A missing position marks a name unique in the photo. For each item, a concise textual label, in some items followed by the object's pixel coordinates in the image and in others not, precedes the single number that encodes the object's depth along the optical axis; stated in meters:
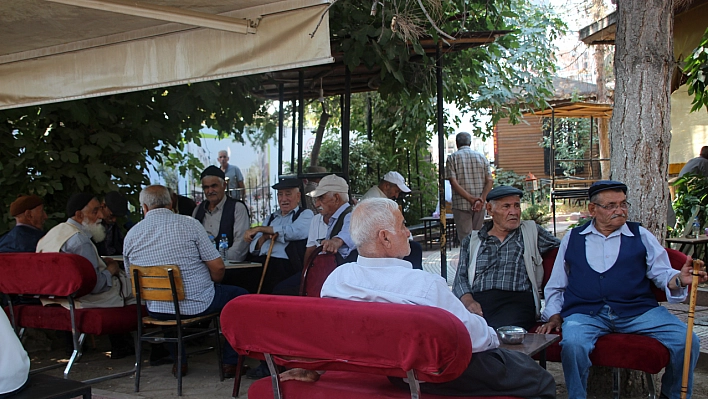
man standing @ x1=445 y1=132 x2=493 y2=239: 8.72
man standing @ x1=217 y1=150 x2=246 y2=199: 11.26
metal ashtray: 3.03
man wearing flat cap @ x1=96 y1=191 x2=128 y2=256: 6.38
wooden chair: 4.74
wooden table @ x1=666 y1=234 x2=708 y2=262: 6.72
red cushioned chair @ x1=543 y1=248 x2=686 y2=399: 3.58
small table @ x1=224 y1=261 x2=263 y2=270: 5.36
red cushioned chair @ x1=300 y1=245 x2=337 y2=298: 4.95
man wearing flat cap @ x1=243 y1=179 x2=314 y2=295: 5.96
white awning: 3.56
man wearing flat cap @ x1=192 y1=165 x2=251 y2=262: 6.27
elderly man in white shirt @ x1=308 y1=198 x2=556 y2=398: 2.71
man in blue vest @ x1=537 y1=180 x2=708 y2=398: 3.64
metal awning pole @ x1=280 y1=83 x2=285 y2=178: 8.45
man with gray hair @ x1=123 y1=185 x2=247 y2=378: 4.81
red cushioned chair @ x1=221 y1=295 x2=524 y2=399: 2.39
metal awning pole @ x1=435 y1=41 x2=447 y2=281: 6.46
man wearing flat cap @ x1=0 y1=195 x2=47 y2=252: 5.77
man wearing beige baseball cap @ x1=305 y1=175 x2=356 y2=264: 5.45
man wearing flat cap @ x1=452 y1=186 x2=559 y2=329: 4.24
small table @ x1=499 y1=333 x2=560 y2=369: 2.94
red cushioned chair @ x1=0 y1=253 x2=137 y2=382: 4.96
